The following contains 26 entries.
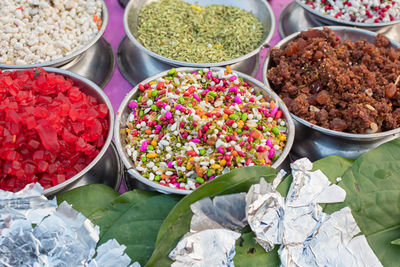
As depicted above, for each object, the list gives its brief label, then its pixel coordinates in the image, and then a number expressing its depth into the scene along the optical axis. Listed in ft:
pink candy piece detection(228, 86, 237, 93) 2.29
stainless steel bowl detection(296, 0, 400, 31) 2.57
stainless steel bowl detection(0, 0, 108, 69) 2.35
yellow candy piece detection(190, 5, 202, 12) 2.69
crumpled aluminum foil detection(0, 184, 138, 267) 2.00
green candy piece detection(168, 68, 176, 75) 2.34
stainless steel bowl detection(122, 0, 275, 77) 2.40
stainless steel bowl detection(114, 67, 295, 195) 2.13
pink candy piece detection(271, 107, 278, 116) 2.27
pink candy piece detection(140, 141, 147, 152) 2.20
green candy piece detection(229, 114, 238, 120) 2.22
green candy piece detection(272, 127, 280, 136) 2.22
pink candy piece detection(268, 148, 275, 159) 2.18
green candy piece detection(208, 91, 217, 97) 2.30
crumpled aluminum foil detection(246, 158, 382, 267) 2.01
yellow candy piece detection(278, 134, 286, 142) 2.23
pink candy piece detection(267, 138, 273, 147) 2.19
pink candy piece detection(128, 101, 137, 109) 2.29
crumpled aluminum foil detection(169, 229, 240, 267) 1.96
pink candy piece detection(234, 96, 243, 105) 2.27
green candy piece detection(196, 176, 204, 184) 2.13
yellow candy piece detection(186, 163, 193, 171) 2.15
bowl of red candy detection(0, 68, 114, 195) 2.12
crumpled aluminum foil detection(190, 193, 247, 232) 2.01
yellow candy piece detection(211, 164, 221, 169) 2.13
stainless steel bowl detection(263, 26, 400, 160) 2.26
